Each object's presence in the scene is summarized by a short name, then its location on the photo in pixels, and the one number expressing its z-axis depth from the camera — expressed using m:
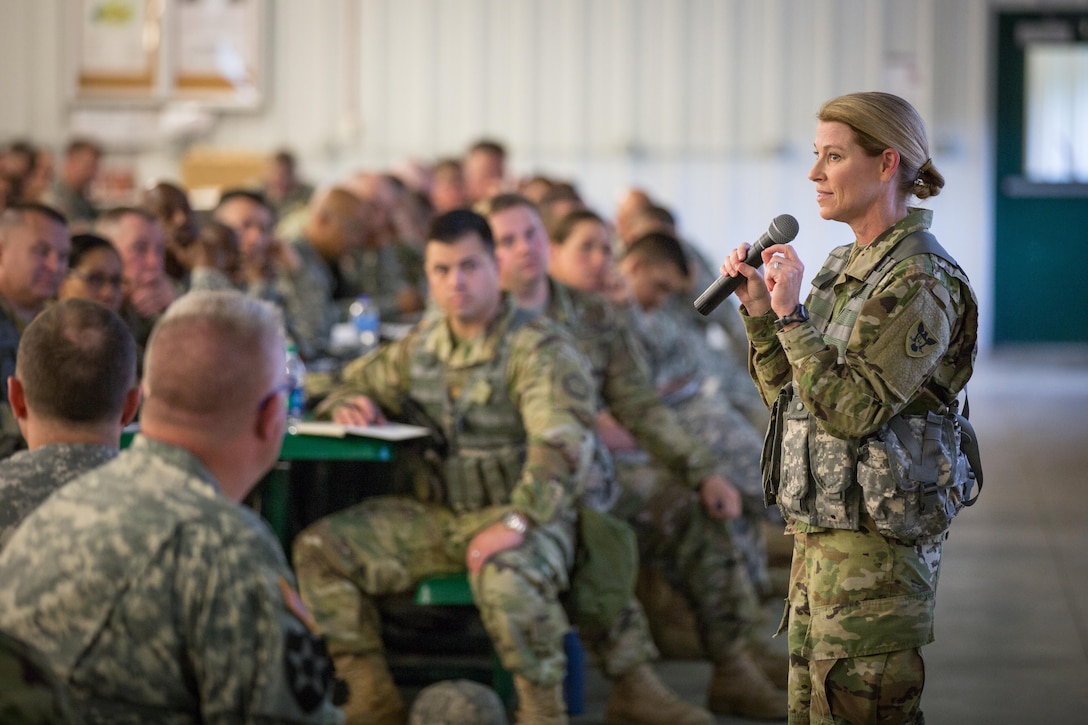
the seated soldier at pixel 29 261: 8.36
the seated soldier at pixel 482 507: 7.35
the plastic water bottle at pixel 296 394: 8.58
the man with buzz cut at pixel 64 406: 4.77
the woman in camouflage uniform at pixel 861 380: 4.97
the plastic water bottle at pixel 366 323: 12.53
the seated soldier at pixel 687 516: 8.34
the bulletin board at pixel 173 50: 26.31
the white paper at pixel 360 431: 7.82
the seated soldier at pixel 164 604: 3.49
